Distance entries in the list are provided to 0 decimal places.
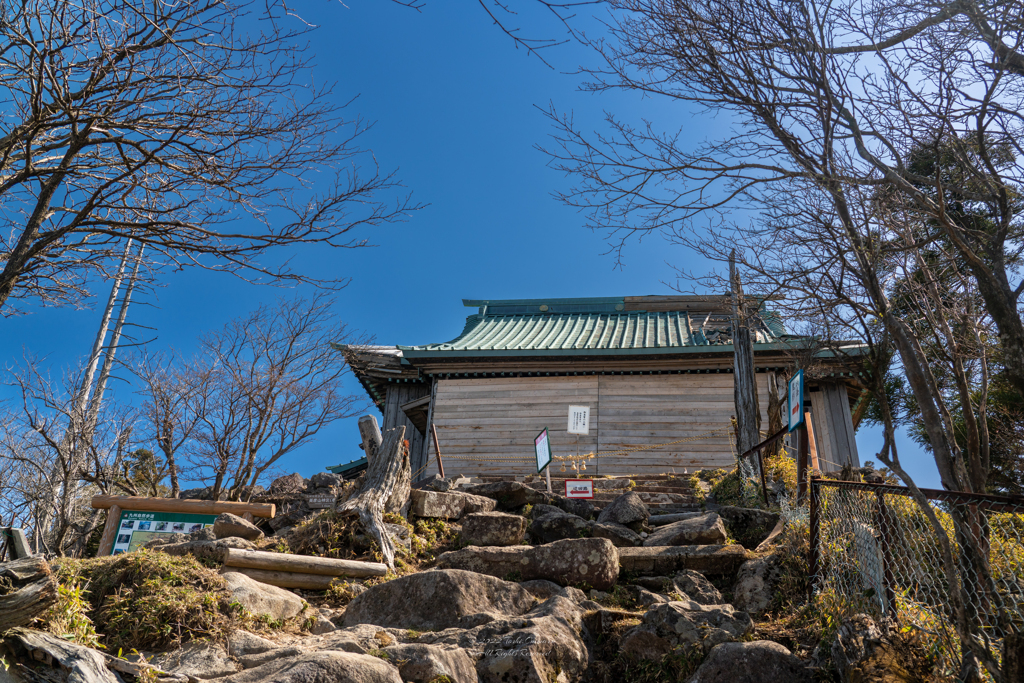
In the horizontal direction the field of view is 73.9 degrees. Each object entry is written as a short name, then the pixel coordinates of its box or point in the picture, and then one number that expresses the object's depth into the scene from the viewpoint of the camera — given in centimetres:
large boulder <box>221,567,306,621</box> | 527
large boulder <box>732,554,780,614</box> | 600
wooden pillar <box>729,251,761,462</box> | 1273
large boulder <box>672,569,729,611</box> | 612
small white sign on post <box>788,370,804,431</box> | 776
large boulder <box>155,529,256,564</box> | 611
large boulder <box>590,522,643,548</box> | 798
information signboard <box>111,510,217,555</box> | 860
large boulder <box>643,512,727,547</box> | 734
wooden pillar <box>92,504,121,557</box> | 838
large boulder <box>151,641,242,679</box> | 417
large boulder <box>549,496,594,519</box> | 962
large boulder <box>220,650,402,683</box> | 369
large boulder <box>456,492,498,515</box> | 955
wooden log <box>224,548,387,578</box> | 632
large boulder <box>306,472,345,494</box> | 1339
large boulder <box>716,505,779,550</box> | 814
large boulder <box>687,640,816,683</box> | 418
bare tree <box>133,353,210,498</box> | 1211
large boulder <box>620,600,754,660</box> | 476
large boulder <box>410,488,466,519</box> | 926
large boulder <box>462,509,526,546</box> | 825
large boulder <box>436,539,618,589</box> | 662
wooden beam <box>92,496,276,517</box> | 869
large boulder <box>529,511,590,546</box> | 835
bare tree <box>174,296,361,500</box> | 1211
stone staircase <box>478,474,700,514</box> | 1088
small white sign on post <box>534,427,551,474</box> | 1152
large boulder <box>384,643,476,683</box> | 408
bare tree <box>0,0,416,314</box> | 466
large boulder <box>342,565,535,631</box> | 546
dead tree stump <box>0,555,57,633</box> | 373
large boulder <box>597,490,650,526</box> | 888
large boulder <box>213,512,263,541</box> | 753
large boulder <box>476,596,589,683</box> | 436
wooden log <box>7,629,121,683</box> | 362
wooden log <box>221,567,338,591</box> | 648
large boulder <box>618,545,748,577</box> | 698
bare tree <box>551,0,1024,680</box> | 500
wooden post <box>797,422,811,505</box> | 829
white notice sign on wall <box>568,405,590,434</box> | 1363
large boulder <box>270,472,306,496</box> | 1309
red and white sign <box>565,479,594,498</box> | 1052
